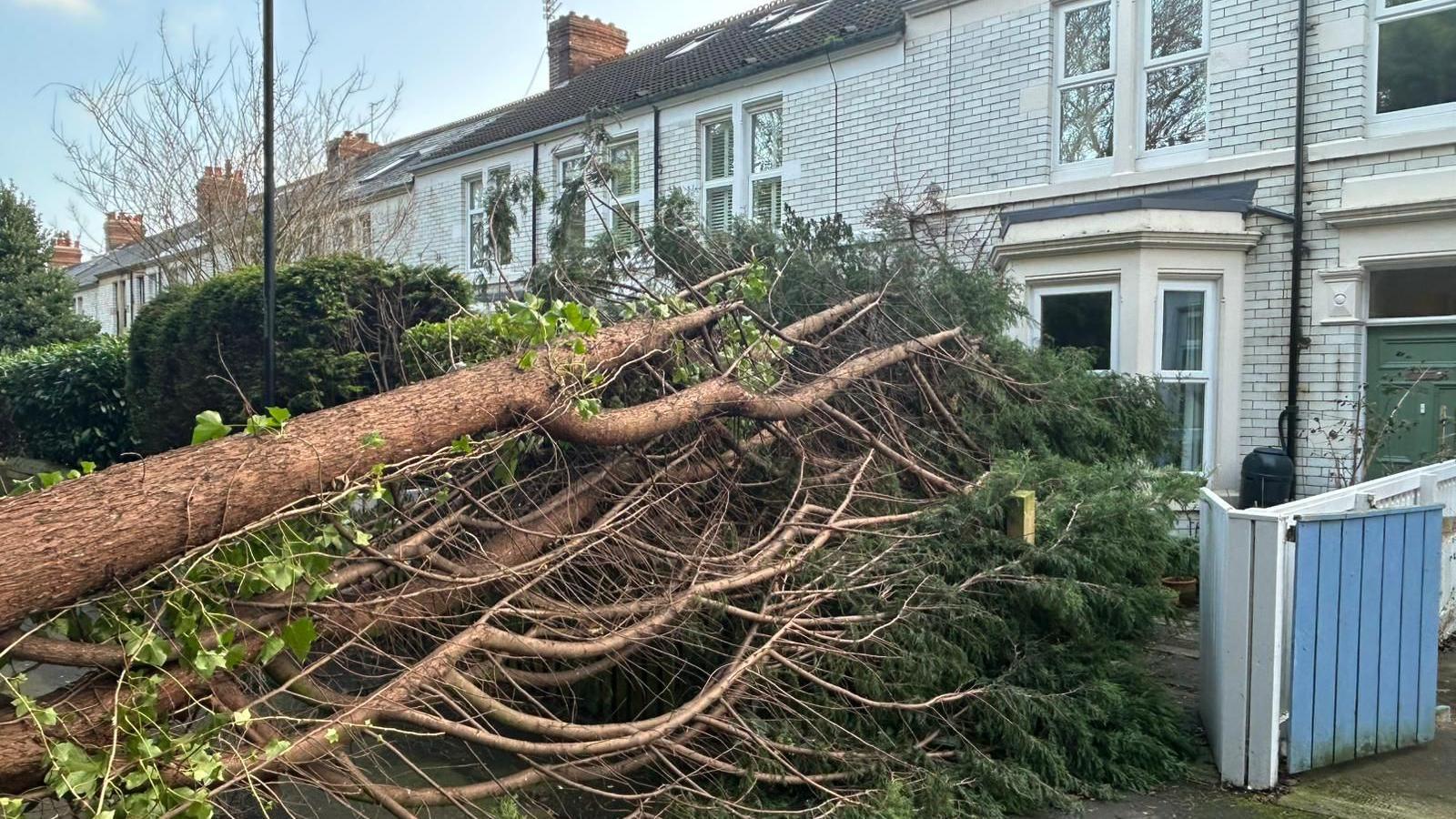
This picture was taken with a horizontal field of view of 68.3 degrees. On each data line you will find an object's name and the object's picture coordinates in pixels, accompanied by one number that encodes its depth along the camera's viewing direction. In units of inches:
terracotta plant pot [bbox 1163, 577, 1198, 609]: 302.5
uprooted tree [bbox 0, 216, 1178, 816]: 122.5
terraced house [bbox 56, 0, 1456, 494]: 347.9
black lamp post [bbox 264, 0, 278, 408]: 286.5
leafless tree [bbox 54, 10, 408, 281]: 571.2
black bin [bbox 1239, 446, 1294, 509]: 354.0
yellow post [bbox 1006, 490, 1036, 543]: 199.0
